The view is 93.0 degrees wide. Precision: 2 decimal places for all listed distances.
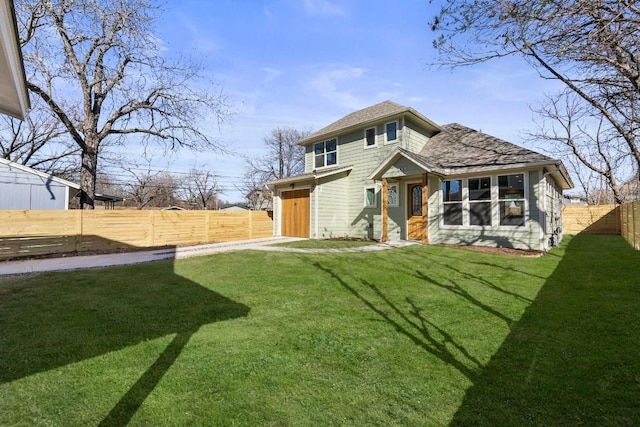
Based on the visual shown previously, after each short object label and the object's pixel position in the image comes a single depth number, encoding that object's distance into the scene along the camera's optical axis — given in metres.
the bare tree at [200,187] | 38.91
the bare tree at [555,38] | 4.86
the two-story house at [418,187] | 9.94
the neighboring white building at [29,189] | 12.31
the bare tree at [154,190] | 35.23
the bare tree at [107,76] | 11.85
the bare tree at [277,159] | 35.06
